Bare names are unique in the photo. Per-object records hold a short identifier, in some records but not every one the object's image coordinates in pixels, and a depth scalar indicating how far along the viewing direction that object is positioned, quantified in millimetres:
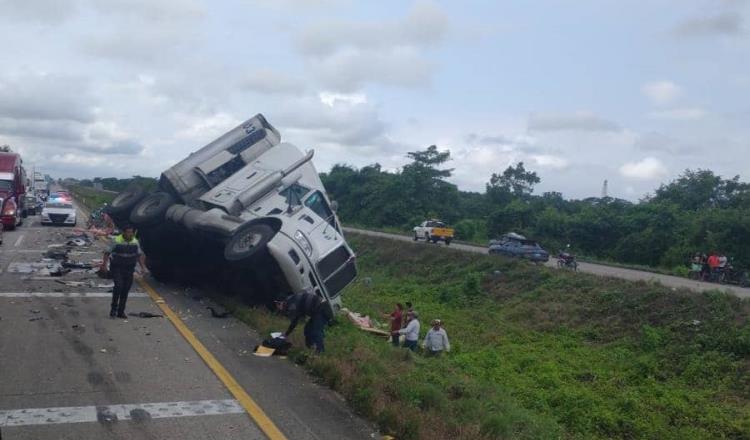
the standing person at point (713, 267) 30094
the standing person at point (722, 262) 30162
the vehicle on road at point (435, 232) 42875
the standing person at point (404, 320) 16073
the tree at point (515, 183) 69750
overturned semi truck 12742
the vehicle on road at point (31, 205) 44375
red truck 31203
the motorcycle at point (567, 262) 30219
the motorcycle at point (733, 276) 29203
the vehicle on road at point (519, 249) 33219
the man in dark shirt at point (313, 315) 9797
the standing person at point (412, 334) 14883
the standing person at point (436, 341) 15164
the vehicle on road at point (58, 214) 36188
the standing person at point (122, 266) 11766
